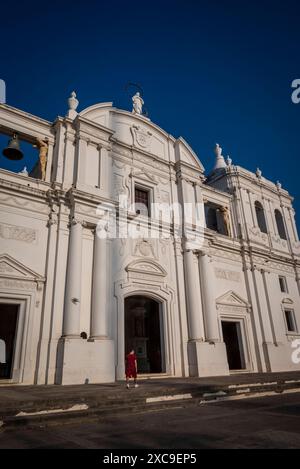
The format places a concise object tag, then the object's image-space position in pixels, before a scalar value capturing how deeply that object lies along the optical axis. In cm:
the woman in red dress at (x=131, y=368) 898
